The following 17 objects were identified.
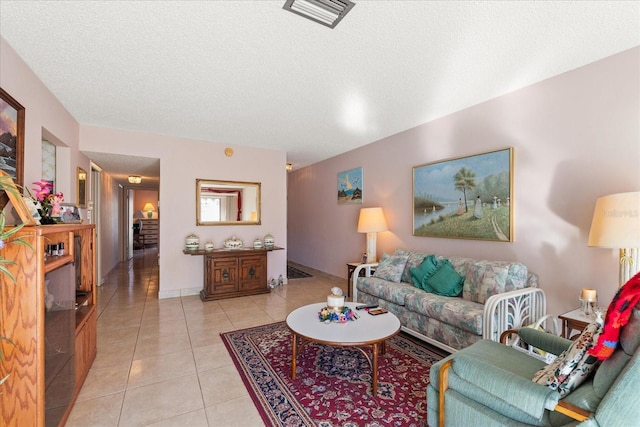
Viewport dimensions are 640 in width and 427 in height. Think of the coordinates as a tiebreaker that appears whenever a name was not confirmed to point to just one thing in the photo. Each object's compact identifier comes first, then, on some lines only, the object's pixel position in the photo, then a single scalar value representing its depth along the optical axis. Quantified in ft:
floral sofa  8.03
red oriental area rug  6.15
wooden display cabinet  4.44
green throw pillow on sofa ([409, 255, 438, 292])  10.98
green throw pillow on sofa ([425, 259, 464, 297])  10.00
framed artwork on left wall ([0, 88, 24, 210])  6.57
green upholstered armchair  3.48
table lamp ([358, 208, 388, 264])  14.47
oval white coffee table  6.86
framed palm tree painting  9.96
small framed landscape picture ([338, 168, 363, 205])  17.25
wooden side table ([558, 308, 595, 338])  6.97
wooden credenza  14.76
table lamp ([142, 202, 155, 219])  36.95
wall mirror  15.89
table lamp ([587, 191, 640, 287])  6.18
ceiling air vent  5.71
